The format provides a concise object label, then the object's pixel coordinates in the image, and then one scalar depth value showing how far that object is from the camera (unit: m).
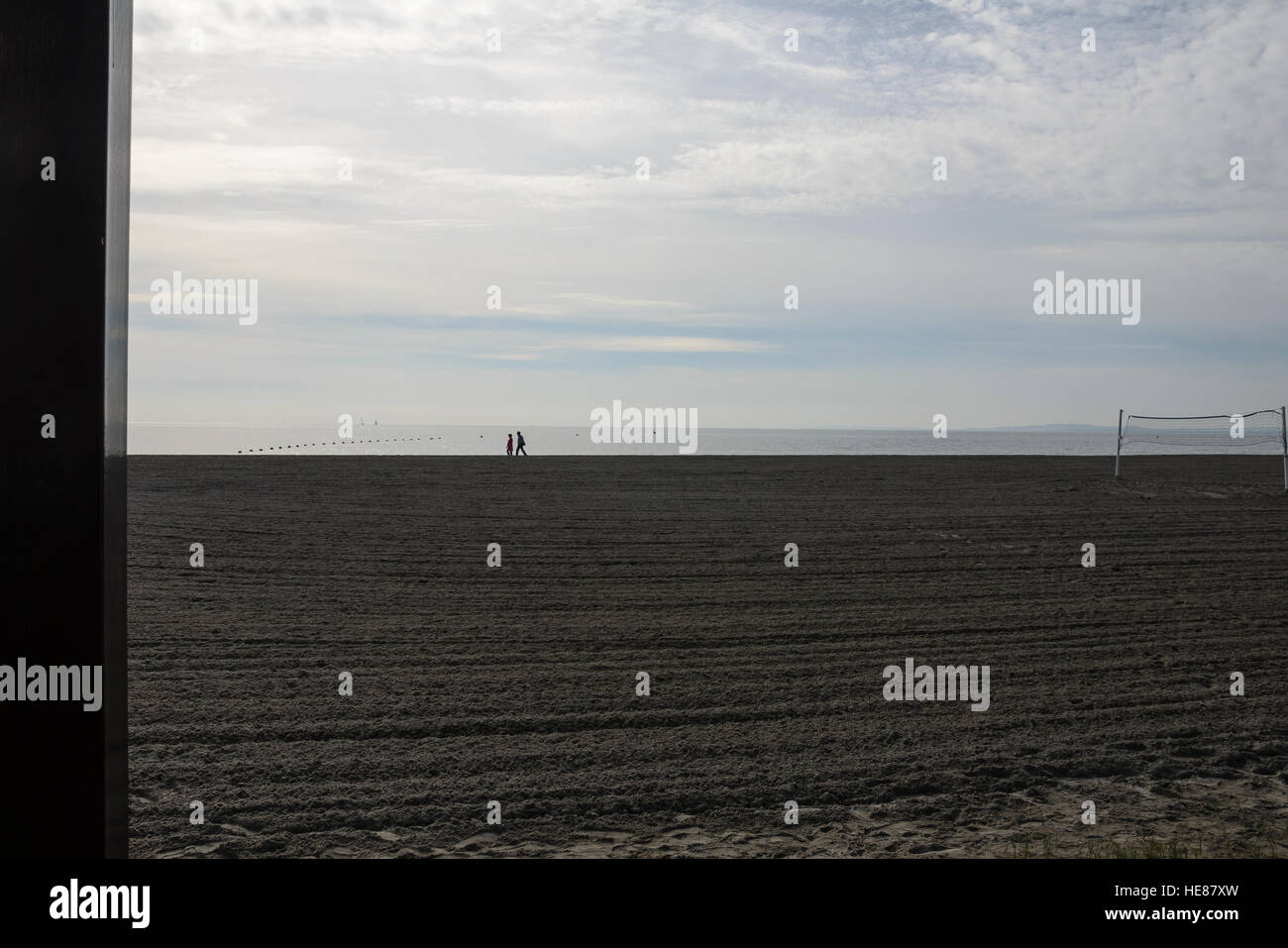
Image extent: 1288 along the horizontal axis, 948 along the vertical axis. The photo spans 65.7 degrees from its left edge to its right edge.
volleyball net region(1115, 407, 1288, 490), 27.16
